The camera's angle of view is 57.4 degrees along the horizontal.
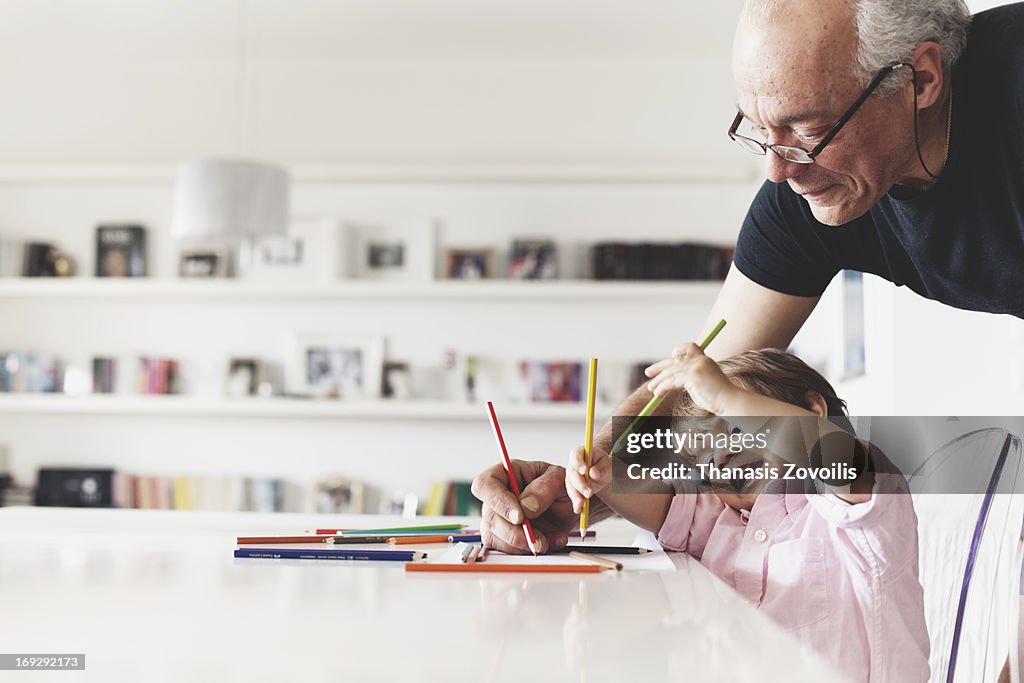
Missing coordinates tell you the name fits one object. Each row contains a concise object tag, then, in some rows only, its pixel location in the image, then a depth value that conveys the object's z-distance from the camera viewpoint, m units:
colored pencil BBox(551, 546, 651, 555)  0.91
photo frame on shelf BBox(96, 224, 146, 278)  3.96
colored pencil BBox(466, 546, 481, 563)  0.84
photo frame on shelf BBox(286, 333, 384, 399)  3.86
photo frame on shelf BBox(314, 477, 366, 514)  3.79
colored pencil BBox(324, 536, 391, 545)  0.96
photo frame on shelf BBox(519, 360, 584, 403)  3.77
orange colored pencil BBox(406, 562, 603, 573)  0.79
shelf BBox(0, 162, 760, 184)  3.74
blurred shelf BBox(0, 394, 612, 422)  3.64
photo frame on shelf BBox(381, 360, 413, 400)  3.81
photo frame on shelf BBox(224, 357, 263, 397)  3.87
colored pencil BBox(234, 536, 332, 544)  0.93
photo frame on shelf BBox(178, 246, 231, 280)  3.90
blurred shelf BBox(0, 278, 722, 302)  3.67
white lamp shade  3.04
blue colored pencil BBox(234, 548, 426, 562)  0.85
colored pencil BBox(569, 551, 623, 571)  0.80
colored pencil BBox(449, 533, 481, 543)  1.01
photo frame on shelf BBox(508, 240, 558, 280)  3.80
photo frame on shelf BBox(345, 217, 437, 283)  3.85
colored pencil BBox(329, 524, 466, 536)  1.02
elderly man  0.92
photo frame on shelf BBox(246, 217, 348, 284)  3.88
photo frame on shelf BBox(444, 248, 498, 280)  3.84
